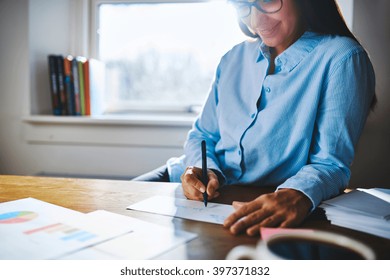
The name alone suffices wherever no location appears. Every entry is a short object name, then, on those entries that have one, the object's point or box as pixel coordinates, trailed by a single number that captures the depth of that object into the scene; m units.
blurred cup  0.46
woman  0.76
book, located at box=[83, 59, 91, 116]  1.55
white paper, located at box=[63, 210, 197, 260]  0.46
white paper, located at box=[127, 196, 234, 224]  0.60
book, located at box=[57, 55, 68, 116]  1.54
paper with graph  0.47
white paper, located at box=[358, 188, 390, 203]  0.67
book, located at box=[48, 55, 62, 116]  1.54
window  1.67
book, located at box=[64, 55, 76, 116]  1.54
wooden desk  0.49
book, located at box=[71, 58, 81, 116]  1.53
